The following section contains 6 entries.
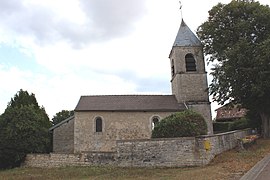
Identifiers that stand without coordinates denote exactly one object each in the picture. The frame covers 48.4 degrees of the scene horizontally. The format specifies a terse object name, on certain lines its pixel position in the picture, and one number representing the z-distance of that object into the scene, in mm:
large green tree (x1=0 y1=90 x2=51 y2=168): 21094
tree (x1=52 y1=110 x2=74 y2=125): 58969
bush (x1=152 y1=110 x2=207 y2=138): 17422
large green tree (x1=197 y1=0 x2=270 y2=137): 23203
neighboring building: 41250
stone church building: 26578
